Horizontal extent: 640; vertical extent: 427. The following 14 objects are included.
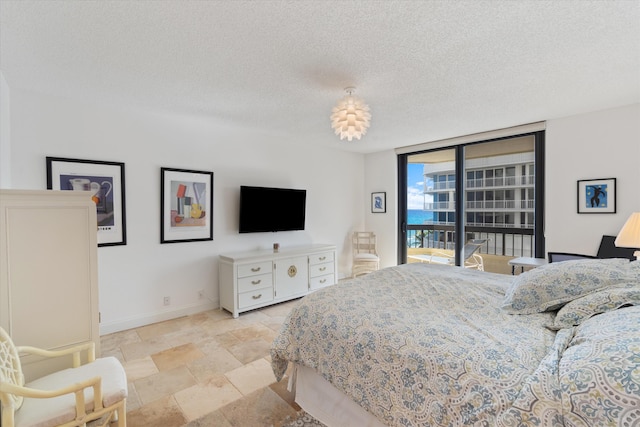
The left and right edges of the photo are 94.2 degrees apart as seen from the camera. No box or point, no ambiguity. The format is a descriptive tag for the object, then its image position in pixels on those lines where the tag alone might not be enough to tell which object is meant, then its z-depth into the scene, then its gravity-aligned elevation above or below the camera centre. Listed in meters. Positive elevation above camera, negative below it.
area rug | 1.82 -1.31
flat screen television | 4.04 +0.02
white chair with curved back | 1.29 -0.91
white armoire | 1.71 -0.36
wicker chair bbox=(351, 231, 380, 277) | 5.16 -0.79
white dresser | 3.66 -0.88
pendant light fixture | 2.39 +0.75
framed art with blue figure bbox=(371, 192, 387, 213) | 5.53 +0.15
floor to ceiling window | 4.05 +0.11
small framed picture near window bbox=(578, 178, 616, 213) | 3.23 +0.16
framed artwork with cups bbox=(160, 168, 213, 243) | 3.50 +0.07
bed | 0.94 -0.58
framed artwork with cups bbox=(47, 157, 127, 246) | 2.86 +0.27
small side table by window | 3.27 -0.59
